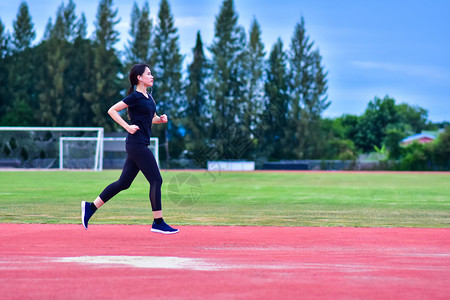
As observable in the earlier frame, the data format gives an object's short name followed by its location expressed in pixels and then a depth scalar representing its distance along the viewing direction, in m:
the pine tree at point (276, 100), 68.56
